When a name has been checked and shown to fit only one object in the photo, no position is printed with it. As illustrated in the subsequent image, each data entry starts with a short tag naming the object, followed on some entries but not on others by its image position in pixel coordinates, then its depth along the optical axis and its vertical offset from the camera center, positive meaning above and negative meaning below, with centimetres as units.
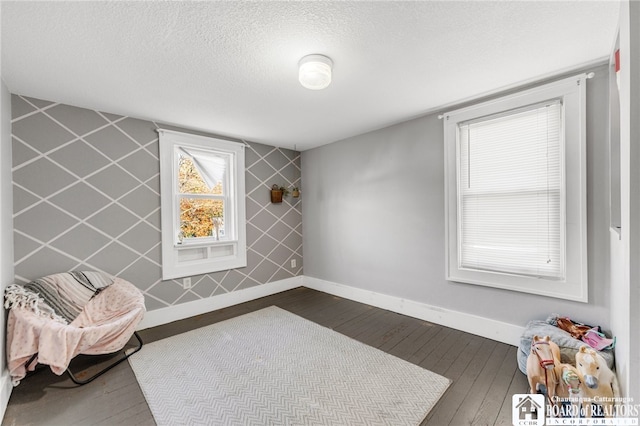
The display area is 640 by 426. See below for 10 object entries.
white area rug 157 -119
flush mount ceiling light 174 +96
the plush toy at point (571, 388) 143 -96
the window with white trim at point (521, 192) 201 +20
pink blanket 171 -85
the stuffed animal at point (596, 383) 135 -89
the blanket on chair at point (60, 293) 189 -62
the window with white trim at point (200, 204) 299 +13
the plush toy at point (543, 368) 154 -92
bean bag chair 168 -87
